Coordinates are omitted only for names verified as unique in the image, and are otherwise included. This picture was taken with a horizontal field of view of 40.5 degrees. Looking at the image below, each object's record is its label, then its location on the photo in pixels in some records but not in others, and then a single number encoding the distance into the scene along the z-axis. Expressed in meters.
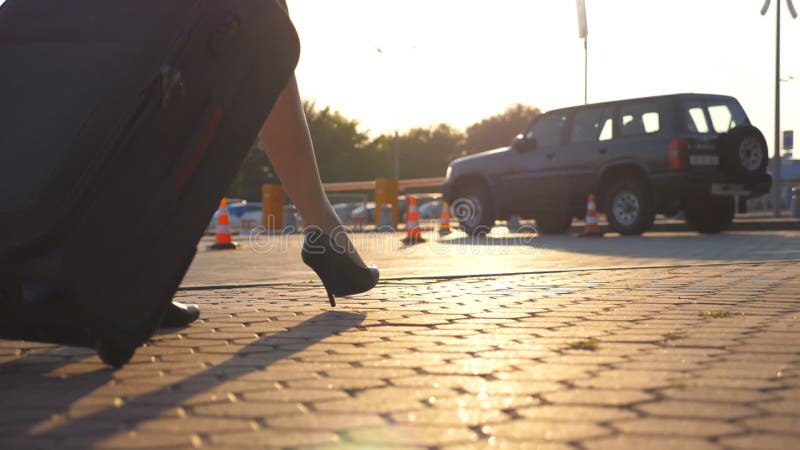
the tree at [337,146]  75.00
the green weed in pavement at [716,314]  4.34
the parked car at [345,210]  37.37
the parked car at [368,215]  26.89
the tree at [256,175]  68.12
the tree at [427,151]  86.56
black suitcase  2.80
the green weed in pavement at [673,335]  3.71
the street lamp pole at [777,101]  26.61
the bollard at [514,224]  21.91
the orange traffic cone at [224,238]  13.80
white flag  20.57
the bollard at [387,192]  24.77
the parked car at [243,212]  40.16
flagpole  27.38
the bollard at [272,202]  24.83
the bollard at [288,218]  23.92
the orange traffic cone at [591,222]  14.57
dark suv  13.91
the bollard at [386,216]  23.00
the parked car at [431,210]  50.06
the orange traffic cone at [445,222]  18.11
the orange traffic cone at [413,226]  15.31
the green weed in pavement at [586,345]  3.49
